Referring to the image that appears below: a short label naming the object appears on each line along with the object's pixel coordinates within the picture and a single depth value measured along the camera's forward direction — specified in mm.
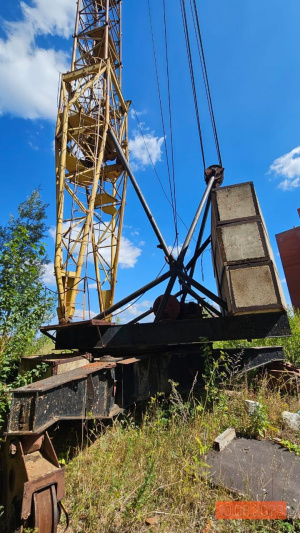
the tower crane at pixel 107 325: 1865
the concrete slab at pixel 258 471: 2100
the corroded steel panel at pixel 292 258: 24561
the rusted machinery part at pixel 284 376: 4508
